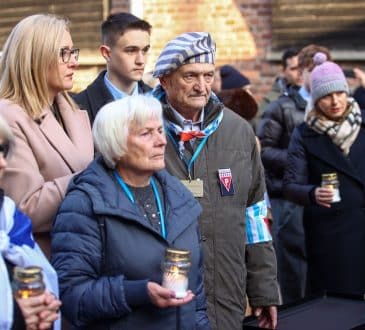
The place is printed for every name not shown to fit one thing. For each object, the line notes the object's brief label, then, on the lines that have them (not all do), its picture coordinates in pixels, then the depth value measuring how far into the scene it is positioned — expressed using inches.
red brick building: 367.9
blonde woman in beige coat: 135.6
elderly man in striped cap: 157.0
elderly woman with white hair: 124.3
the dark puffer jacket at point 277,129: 260.7
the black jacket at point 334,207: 222.1
